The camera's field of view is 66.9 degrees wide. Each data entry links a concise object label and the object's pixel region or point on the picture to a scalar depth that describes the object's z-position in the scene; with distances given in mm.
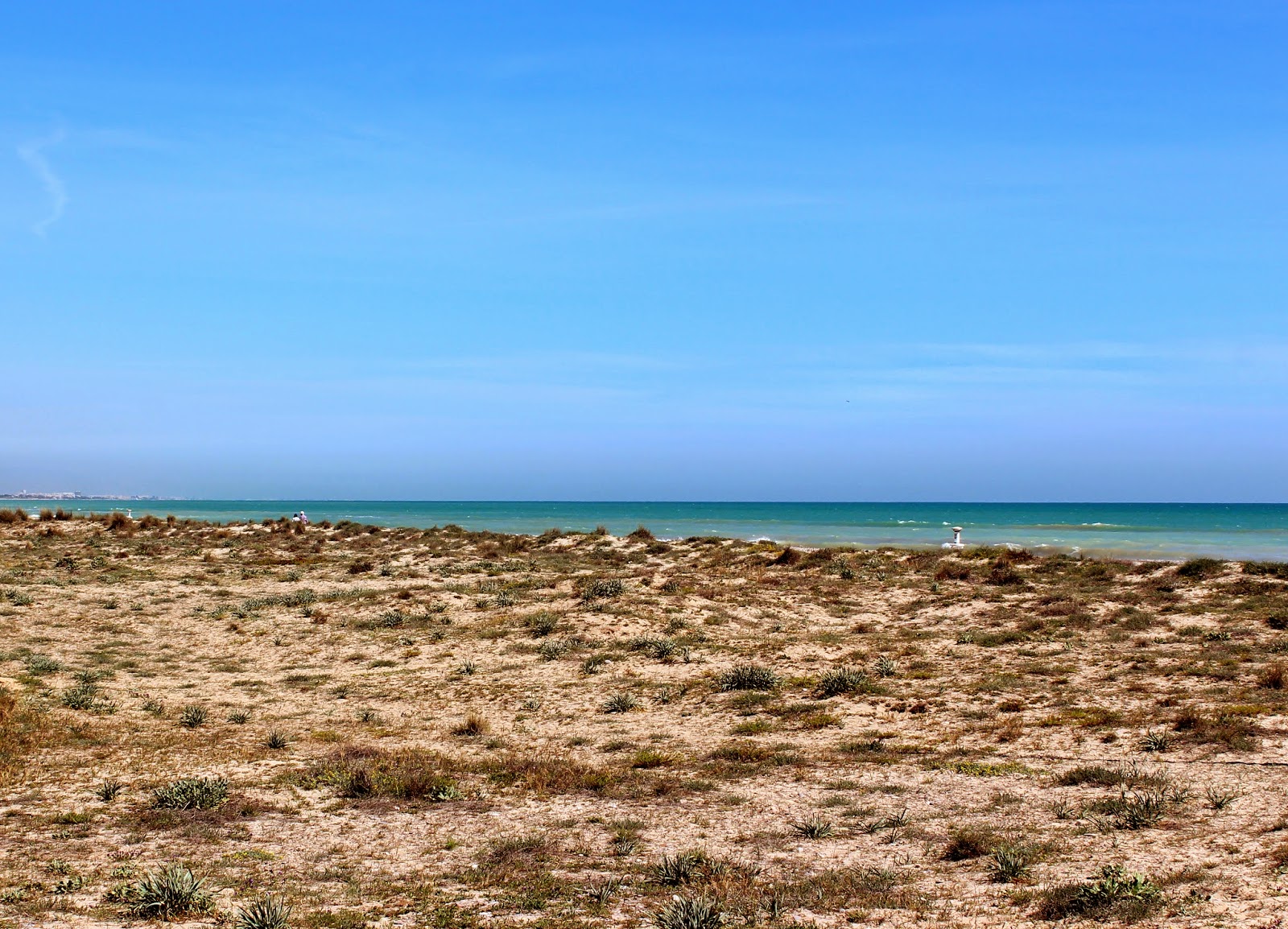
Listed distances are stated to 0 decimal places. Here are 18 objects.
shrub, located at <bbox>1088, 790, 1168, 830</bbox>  9406
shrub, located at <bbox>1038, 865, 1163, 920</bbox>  7195
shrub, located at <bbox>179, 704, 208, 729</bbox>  14883
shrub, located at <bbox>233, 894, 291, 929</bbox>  7227
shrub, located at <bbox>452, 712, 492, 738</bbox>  14992
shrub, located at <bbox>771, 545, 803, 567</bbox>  35688
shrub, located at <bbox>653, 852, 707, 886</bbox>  8383
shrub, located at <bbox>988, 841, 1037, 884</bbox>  8195
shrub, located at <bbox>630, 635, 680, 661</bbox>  20766
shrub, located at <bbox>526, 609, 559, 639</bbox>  23106
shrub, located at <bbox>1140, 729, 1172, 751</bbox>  12484
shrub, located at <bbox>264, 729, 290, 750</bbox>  13547
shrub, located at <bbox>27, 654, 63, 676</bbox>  18344
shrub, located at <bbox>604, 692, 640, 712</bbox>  16448
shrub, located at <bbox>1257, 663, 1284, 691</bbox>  15547
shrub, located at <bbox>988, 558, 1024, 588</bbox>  30109
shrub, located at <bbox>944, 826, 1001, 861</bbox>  8797
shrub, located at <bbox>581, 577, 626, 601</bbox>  26766
